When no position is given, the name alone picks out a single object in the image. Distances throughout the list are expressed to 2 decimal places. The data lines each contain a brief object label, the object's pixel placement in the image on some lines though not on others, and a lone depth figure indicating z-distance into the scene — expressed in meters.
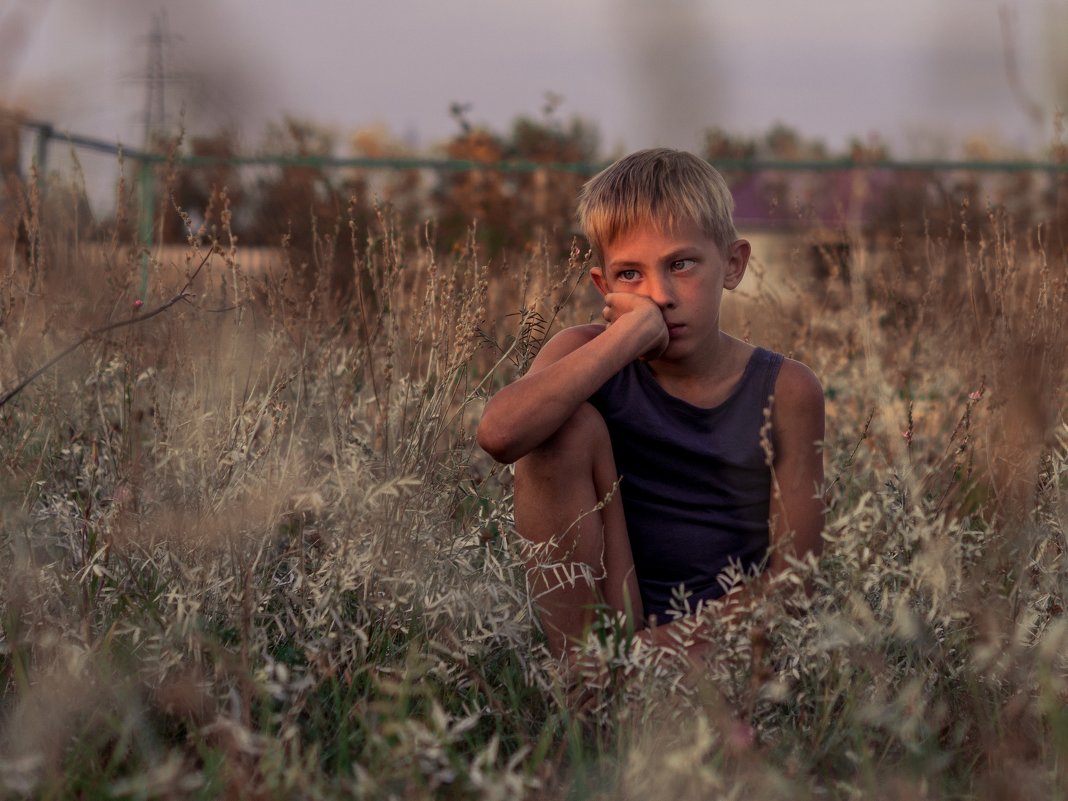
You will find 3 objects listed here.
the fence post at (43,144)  6.41
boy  2.35
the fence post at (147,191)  7.30
